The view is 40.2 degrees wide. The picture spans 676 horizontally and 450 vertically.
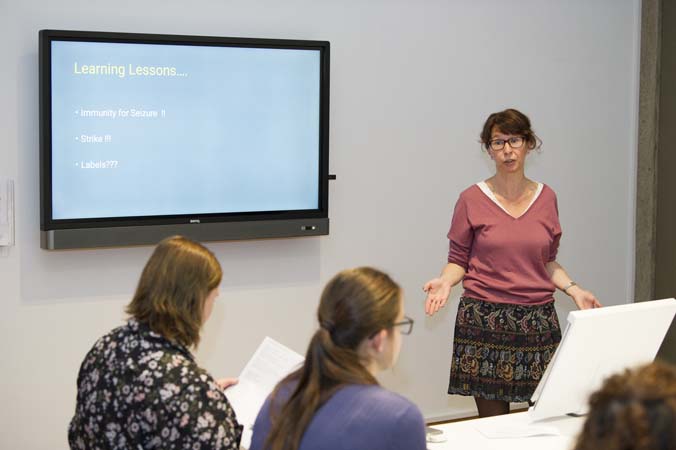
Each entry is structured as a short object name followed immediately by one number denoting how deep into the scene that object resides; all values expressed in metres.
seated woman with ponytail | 1.80
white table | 2.54
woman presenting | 3.51
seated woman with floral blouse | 2.16
